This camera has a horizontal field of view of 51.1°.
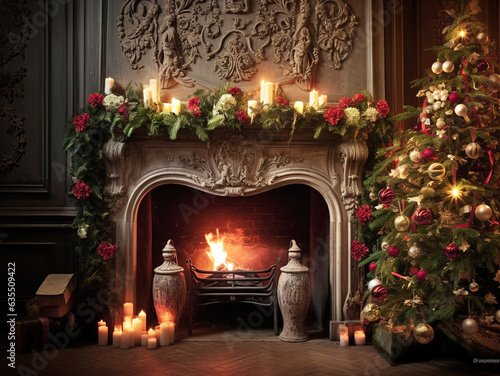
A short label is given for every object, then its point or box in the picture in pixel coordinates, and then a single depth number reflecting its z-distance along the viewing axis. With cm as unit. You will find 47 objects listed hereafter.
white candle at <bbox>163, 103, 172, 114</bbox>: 441
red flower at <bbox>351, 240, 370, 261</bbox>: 450
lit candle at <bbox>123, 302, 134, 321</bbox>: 449
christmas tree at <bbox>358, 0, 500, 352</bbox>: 364
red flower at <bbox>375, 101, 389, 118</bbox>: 439
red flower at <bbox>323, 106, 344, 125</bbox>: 427
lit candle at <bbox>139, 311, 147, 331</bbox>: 450
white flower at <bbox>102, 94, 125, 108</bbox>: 438
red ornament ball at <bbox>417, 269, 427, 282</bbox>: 370
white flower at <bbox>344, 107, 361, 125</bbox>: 432
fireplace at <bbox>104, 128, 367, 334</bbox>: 455
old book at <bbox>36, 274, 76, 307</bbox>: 418
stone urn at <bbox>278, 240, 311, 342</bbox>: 446
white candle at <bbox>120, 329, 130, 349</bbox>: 428
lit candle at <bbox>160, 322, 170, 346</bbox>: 435
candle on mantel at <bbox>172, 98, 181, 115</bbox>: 438
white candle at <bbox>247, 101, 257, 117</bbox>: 434
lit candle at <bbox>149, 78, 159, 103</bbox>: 447
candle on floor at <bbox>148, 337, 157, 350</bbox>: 425
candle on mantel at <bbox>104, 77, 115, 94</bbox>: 449
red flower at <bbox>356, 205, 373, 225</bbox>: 448
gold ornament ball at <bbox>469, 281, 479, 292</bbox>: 360
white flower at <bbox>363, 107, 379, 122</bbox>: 434
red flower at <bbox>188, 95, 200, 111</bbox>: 430
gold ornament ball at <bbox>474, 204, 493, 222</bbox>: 351
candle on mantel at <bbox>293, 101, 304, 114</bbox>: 438
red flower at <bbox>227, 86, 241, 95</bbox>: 438
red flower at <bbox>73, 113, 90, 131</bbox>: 439
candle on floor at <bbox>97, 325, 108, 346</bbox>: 437
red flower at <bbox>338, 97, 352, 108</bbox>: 440
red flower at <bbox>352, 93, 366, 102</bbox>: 444
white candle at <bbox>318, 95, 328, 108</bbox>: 449
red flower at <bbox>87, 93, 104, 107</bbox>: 443
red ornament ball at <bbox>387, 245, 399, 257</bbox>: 391
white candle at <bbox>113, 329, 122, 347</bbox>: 433
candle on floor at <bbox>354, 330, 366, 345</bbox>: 438
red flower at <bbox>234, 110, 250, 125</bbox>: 429
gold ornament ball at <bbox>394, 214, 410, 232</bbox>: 378
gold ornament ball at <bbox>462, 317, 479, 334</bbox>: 352
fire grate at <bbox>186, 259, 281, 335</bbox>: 470
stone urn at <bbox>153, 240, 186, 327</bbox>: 450
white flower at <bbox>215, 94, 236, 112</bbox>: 432
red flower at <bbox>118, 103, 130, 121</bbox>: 432
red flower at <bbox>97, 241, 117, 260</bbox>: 446
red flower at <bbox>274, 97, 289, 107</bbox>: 439
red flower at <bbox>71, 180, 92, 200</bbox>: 443
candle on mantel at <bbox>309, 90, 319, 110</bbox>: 444
